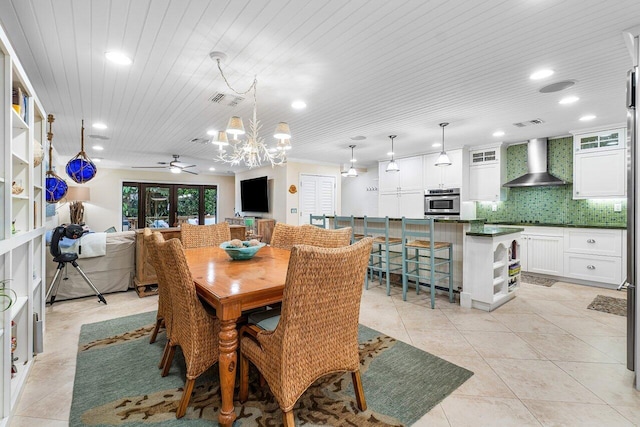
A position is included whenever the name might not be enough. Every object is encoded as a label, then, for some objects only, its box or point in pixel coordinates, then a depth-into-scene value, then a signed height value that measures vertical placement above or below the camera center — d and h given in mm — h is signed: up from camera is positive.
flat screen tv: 7453 +445
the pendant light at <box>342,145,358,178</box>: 5691 +739
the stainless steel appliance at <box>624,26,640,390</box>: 1912 +26
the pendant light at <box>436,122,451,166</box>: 4258 +739
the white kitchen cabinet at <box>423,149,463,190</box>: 5627 +769
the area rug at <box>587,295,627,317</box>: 3291 -1114
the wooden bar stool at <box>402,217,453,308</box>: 3434 -585
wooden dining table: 1484 -438
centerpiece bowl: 2293 -307
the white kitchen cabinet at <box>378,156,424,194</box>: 6270 +770
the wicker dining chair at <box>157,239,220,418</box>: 1569 -624
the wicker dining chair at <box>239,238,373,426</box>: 1286 -541
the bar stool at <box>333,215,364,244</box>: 4384 -193
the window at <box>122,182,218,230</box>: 8758 +230
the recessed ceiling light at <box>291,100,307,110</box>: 3301 +1224
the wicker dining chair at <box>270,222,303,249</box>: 3121 -266
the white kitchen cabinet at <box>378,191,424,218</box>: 6285 +164
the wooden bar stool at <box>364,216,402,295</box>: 3902 -537
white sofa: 3600 -749
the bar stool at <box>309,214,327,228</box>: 4643 -99
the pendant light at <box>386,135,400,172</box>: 5013 +736
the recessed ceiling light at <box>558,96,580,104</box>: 3219 +1241
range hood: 4984 +748
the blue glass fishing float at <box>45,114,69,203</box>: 3230 +269
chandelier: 2499 +709
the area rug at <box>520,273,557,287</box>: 4473 -1088
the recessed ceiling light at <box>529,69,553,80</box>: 2607 +1235
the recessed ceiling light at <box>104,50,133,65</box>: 2277 +1221
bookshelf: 1492 -75
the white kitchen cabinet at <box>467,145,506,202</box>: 5395 +697
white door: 7098 +398
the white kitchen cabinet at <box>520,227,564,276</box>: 4637 -640
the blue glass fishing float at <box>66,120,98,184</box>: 3525 +522
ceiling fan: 6305 +1028
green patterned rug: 1604 -1121
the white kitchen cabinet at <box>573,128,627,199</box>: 4242 +703
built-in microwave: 5664 +184
